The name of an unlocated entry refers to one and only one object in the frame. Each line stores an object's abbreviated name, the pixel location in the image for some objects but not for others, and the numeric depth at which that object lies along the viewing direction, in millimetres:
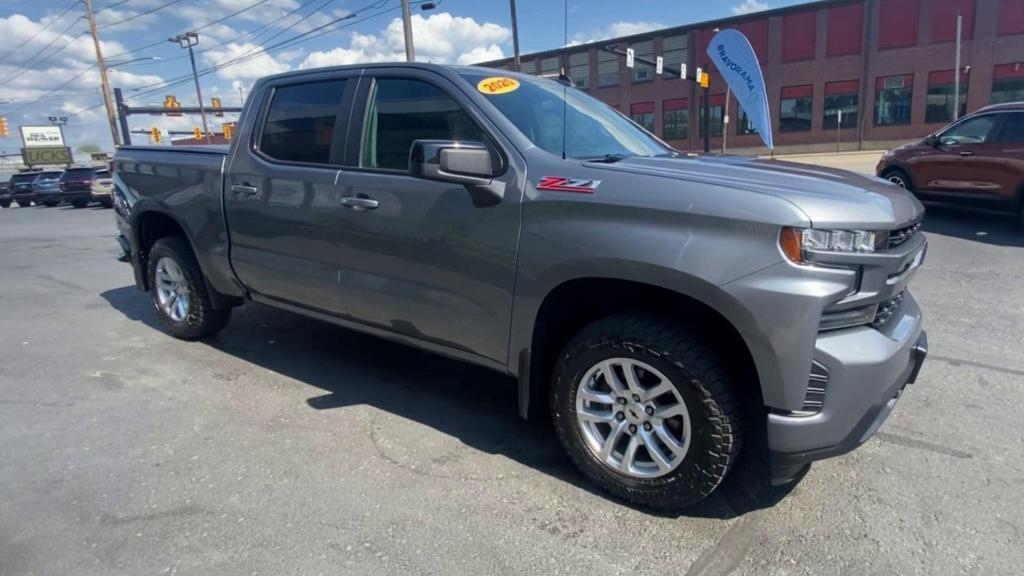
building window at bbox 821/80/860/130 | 40312
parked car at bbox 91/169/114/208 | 22453
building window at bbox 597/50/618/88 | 50438
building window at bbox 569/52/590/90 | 52331
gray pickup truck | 2344
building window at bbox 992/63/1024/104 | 35000
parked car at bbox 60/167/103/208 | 24469
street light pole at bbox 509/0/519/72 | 21906
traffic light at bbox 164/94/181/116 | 38219
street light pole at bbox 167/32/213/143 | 47062
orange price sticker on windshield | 3350
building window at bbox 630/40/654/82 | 48531
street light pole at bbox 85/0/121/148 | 33934
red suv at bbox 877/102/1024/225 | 8445
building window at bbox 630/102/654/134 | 49938
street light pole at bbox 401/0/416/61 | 19516
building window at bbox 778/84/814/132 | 42531
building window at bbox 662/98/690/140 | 48094
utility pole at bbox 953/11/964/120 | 33744
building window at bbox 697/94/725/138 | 45812
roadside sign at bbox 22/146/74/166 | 59406
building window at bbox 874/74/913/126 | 38469
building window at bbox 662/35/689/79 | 47250
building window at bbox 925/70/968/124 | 37000
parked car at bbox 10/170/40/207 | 29672
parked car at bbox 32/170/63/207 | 27172
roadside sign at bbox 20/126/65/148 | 70312
